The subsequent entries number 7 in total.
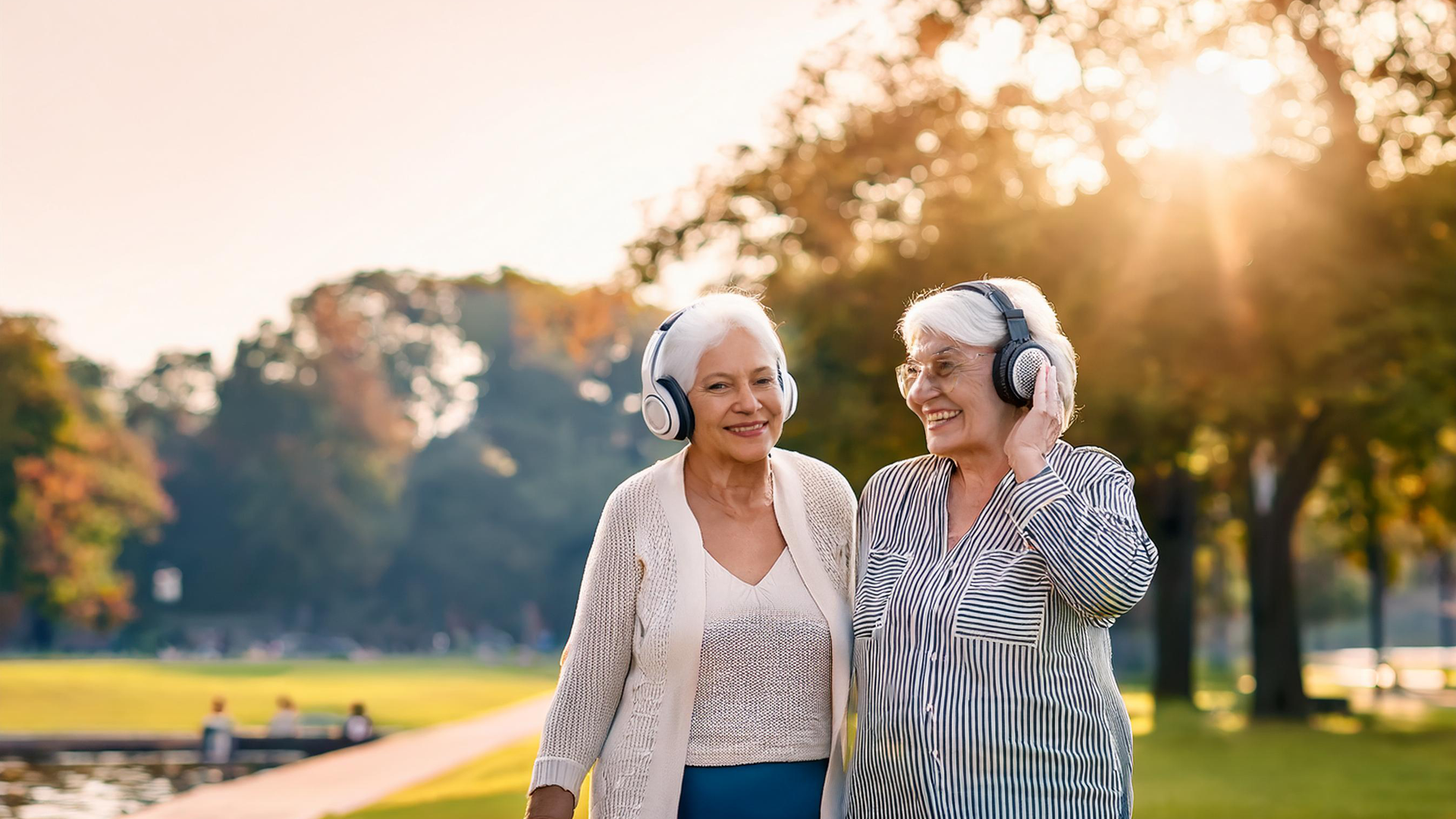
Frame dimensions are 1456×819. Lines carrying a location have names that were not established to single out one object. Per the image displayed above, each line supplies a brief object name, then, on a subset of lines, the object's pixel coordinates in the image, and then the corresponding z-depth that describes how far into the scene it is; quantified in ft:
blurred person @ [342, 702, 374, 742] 72.78
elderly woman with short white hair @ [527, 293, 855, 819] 10.96
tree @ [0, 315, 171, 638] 169.27
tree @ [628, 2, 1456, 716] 47.42
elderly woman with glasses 10.21
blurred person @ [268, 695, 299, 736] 75.82
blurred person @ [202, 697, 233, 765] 69.97
